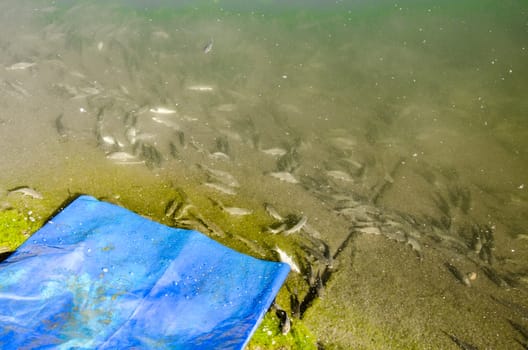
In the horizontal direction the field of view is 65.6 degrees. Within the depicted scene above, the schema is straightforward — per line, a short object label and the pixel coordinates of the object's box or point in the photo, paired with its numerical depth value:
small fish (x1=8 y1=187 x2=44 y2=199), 4.98
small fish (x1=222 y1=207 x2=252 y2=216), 4.95
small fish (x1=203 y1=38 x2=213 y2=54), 9.19
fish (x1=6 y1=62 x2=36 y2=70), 8.01
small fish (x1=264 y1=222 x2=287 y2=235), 4.71
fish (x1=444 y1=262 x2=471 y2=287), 4.42
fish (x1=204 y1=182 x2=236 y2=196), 5.28
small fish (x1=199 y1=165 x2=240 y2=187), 5.45
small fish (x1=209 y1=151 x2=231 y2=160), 5.92
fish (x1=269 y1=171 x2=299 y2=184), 5.56
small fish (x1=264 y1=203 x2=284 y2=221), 4.95
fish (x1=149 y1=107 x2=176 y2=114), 6.89
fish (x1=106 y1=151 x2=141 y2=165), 5.70
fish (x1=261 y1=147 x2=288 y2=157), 6.12
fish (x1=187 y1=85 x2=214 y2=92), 7.74
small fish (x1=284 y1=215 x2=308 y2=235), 4.71
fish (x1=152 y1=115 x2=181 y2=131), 6.53
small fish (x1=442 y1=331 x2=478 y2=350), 3.80
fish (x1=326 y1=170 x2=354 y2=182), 5.73
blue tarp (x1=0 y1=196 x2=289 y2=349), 3.44
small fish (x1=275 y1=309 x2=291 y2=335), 3.65
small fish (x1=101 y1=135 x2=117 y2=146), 6.05
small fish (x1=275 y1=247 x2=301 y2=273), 4.28
